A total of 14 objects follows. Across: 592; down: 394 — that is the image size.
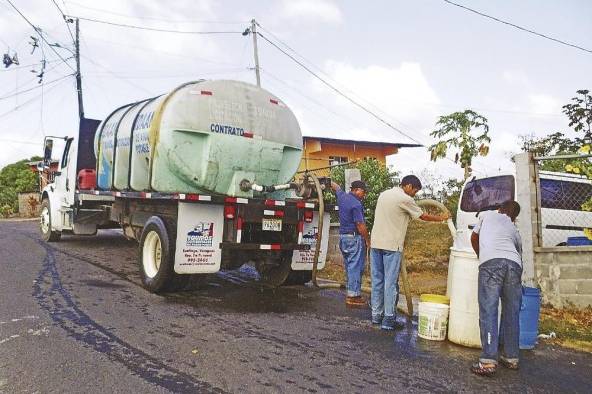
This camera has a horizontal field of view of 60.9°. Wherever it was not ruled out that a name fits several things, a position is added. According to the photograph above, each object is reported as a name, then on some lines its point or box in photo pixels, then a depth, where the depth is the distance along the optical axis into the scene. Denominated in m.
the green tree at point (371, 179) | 13.66
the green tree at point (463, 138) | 16.28
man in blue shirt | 6.91
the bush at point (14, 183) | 33.94
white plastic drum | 5.27
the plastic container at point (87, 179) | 10.61
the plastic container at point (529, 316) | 5.21
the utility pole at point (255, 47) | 22.59
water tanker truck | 7.01
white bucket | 5.44
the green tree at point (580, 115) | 13.51
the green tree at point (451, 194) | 16.93
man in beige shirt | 5.79
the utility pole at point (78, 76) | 25.65
